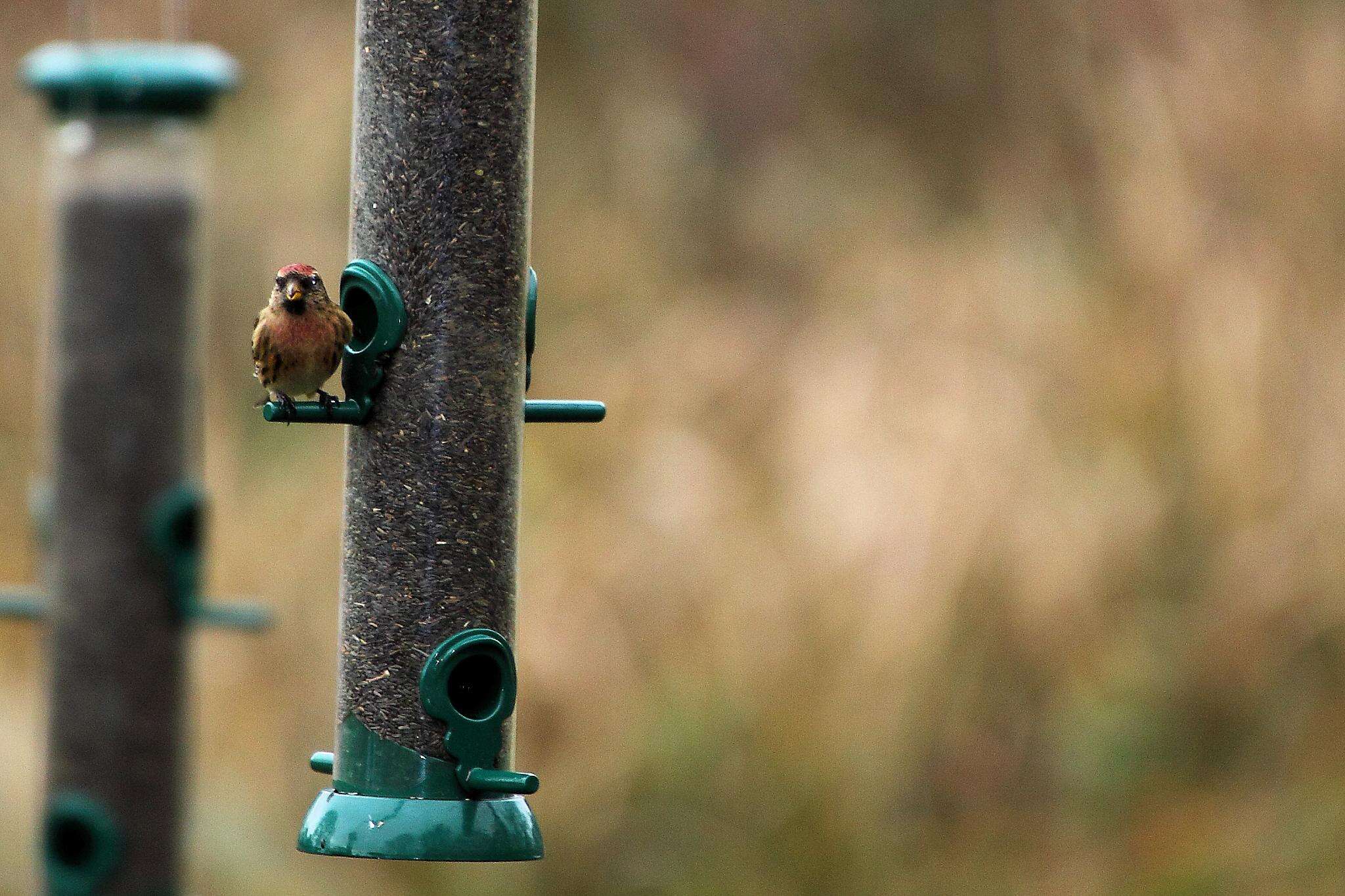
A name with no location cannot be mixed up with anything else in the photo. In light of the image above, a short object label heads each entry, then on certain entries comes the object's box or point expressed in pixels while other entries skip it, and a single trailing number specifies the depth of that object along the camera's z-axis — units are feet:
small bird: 26.08
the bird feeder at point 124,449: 41.86
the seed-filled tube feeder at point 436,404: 26.81
